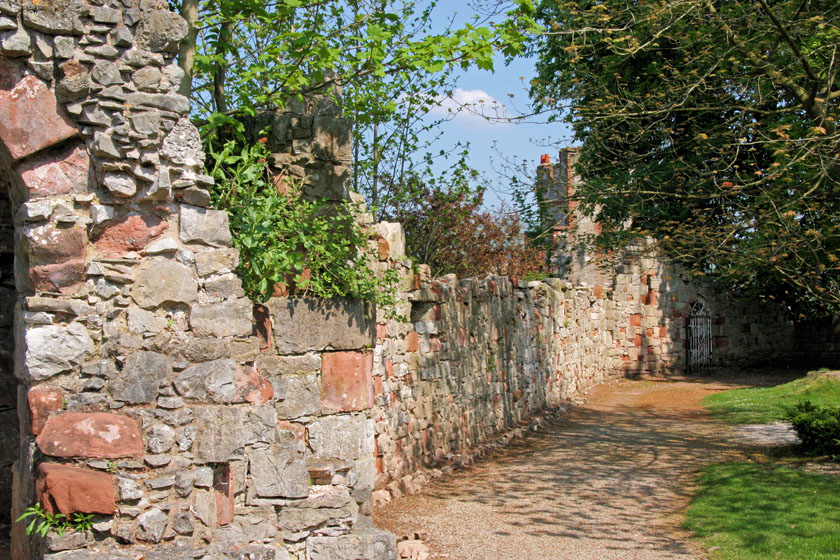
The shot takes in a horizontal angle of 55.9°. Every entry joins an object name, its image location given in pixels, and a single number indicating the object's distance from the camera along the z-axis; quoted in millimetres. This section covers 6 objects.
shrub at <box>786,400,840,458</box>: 9742
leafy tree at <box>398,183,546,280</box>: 14727
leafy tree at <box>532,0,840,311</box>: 9227
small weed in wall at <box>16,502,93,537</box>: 3705
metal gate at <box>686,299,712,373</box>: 23750
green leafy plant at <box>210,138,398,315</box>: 4938
